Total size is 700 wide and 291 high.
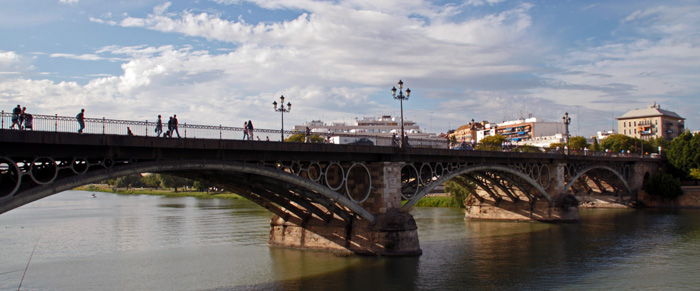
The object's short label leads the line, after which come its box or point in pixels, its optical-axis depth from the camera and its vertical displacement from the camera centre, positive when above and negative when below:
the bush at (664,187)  60.28 -2.73
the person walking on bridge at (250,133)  24.00 +1.33
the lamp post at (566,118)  47.87 +3.60
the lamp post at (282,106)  28.00 +2.83
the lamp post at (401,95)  28.62 +3.45
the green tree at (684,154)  65.81 +0.70
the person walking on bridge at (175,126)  21.03 +1.47
